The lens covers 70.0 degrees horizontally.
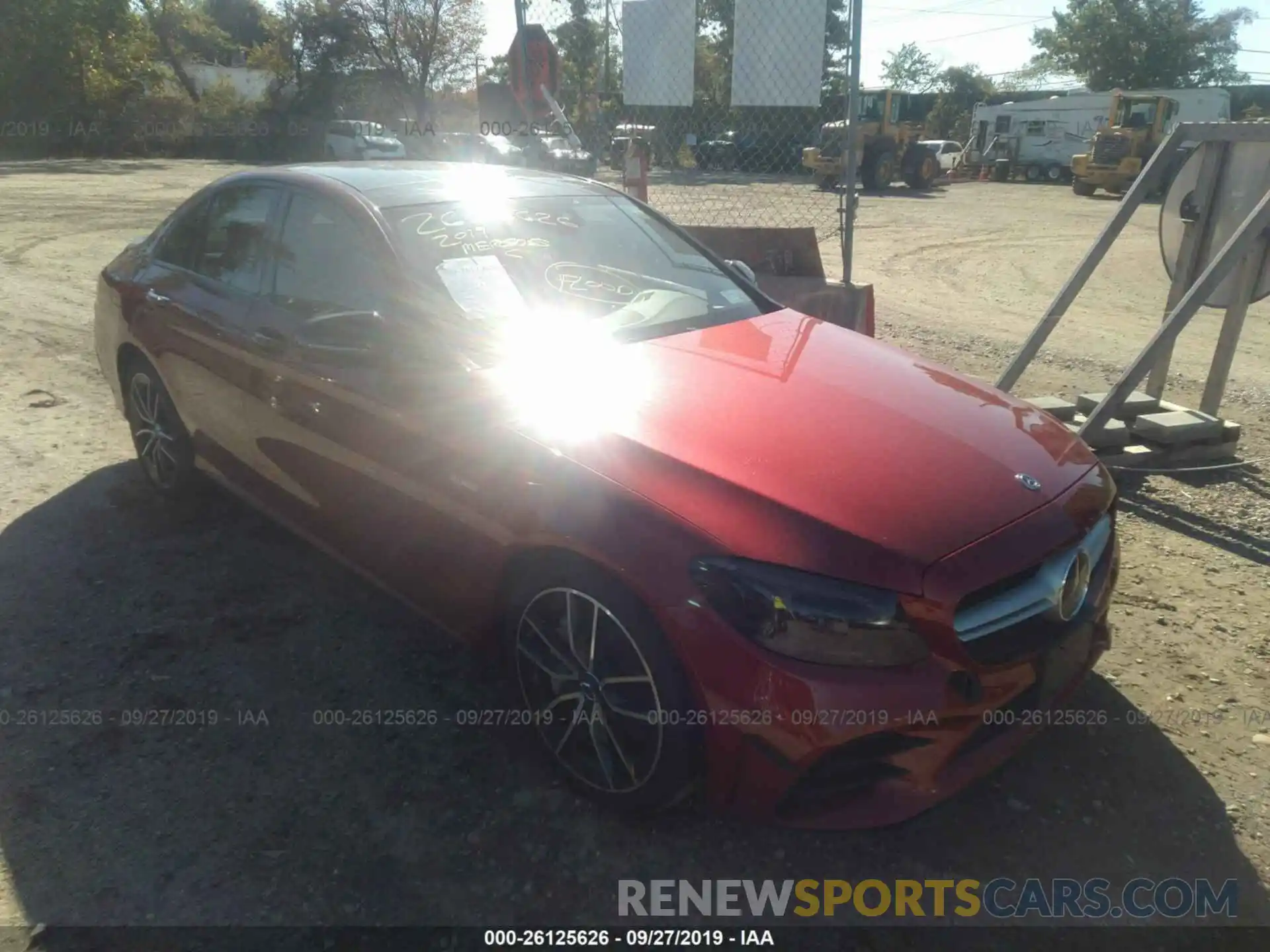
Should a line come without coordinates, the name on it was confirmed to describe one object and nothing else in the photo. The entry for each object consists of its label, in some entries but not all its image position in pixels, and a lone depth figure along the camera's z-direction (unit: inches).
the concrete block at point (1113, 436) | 182.9
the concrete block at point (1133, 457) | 185.6
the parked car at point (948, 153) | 1389.0
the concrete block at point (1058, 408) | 199.8
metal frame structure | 171.9
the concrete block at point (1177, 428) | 186.1
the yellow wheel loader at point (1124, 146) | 971.9
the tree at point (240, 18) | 2541.8
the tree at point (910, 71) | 2620.6
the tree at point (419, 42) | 1311.5
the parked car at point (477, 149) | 922.1
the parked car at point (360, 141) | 1094.4
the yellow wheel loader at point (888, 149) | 1047.0
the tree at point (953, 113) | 1861.5
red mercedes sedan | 82.0
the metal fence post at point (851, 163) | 219.2
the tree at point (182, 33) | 1684.3
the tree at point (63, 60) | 1268.5
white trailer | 1240.8
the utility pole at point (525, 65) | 287.3
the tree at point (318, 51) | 1438.2
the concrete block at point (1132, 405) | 198.5
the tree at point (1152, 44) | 1947.6
